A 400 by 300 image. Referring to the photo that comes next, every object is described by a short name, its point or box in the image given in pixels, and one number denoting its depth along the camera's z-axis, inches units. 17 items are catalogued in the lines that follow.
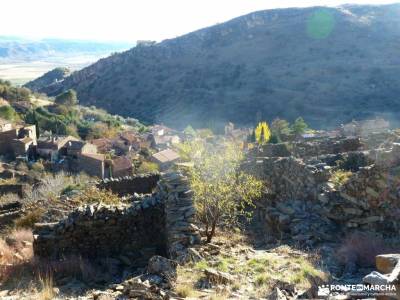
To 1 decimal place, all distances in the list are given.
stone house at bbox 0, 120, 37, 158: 1755.7
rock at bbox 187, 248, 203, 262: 282.4
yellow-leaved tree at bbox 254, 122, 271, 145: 1374.0
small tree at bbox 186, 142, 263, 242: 351.9
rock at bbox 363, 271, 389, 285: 155.6
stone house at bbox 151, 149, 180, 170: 1439.5
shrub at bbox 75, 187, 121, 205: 404.0
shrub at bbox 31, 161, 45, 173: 1583.4
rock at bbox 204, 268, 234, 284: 249.6
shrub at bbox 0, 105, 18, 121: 2121.1
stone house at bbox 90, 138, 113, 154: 1916.8
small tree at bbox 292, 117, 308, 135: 1576.8
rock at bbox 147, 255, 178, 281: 242.7
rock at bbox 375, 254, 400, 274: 177.2
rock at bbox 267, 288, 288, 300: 219.3
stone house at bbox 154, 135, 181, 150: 1986.7
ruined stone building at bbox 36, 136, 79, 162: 1797.5
